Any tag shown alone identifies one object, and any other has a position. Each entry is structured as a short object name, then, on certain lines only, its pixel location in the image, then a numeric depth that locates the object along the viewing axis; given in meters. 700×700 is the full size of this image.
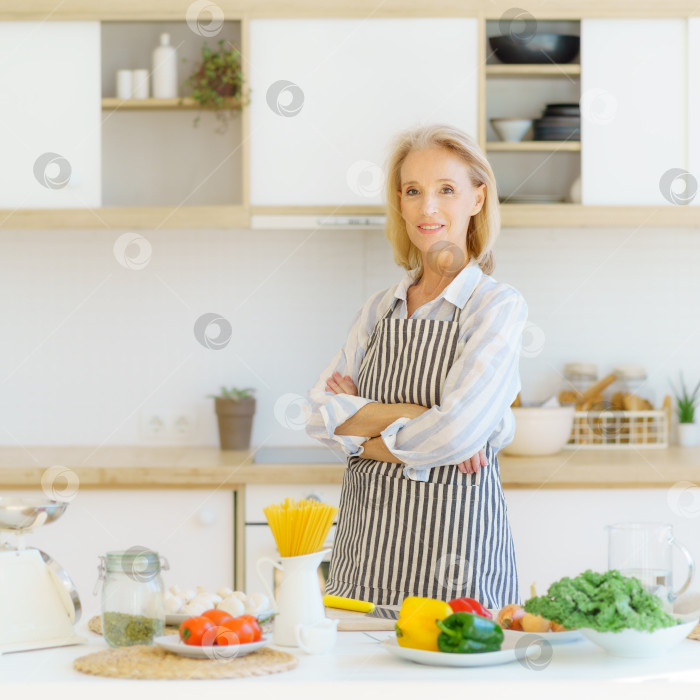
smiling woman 3.04
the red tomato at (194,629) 2.55
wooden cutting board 2.74
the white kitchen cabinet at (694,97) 4.03
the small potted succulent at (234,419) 4.18
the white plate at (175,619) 2.70
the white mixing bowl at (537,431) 3.96
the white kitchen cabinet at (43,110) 4.06
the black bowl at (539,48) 4.06
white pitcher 2.63
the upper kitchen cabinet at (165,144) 4.17
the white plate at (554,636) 2.61
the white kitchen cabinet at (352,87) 4.03
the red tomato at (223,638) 2.56
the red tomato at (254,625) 2.58
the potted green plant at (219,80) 4.04
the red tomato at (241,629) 2.57
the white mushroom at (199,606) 2.68
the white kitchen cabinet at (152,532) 3.86
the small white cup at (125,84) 4.12
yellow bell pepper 2.56
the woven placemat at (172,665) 2.49
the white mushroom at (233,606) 2.64
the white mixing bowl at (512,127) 4.09
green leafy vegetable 2.53
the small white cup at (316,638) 2.59
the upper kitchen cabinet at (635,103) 4.04
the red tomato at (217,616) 2.59
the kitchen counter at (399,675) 2.47
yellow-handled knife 2.76
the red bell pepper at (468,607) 2.61
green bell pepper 2.54
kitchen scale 2.65
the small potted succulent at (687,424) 4.25
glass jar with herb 2.60
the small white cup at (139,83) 4.12
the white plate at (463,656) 2.53
